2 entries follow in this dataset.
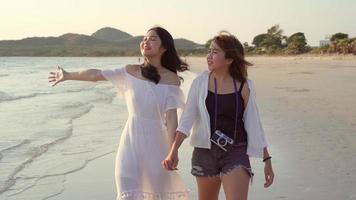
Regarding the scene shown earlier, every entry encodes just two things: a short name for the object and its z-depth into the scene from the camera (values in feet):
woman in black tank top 11.89
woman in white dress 12.66
